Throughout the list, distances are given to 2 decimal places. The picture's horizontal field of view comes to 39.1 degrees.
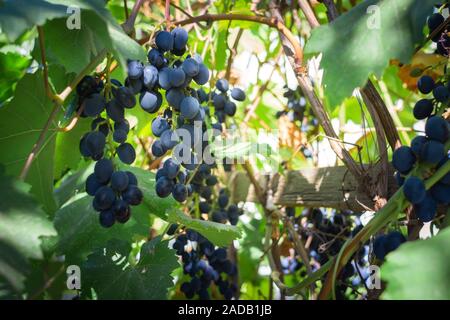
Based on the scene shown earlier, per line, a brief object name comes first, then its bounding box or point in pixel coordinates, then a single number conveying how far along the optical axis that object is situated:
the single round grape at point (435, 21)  1.03
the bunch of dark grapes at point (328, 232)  1.42
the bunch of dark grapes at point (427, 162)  0.79
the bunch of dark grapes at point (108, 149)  0.96
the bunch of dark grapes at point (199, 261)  1.42
